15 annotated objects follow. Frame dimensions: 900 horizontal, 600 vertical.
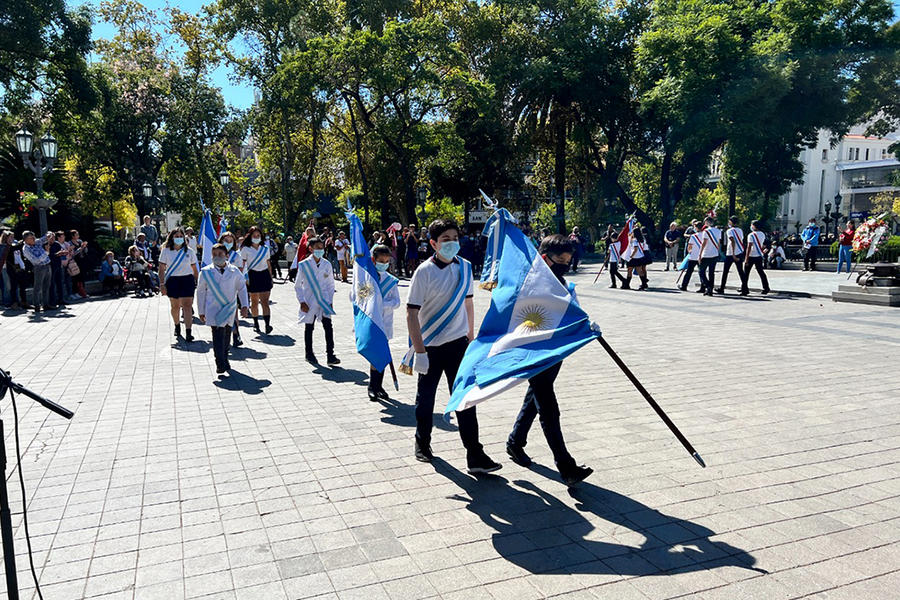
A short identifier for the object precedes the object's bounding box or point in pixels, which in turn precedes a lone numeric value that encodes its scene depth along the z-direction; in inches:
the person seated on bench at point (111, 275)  778.2
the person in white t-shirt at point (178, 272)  438.6
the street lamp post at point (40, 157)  683.4
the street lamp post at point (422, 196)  1989.7
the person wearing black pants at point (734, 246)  649.6
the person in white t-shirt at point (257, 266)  465.4
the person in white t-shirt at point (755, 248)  634.2
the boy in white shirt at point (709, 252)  654.5
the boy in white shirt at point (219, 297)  334.0
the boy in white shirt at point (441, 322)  191.0
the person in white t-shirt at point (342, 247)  924.1
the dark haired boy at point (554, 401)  178.7
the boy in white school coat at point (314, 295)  357.7
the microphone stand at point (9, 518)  105.0
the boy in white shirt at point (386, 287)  296.0
